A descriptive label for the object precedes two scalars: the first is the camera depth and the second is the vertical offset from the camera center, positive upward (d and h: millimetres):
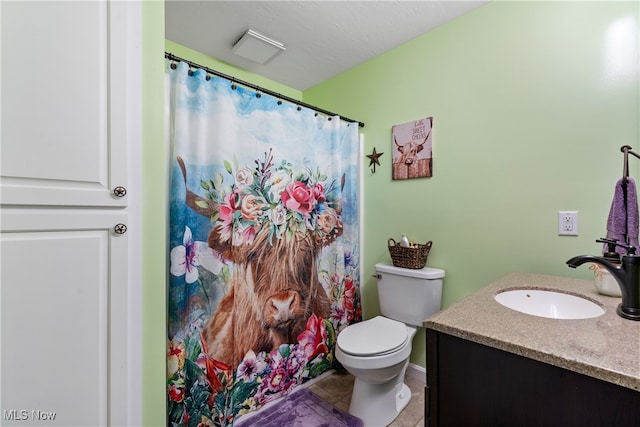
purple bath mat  1410 -1104
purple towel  953 -14
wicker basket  1670 -265
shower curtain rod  1220 +685
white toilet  1322 -673
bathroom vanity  543 -358
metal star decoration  2025 +416
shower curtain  1229 -183
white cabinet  697 +3
